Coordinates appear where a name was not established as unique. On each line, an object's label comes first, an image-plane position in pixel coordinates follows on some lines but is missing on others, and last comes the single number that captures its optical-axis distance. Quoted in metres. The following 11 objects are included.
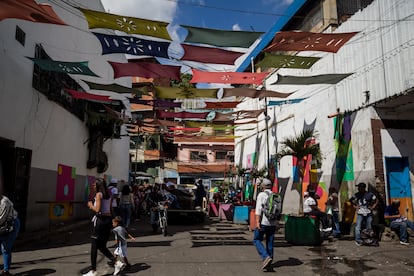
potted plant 10.03
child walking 6.63
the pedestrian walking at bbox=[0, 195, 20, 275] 6.09
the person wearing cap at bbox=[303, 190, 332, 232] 10.71
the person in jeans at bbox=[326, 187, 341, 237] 11.37
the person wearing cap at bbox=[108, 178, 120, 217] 11.45
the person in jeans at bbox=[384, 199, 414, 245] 10.16
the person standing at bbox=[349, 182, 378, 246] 10.19
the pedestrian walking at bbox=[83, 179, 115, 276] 6.41
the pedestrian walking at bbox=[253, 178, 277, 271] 7.11
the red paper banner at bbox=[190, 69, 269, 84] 10.74
